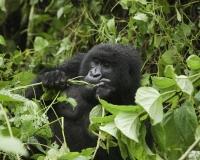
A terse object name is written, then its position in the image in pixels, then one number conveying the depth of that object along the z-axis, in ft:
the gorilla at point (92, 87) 20.56
